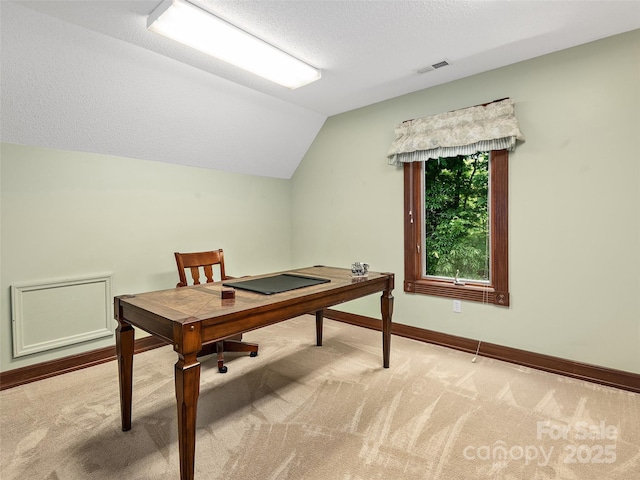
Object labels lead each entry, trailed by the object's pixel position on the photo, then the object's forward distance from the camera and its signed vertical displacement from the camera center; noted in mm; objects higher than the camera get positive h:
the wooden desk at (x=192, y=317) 1379 -377
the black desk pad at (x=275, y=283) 1997 -298
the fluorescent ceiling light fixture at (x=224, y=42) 1892 +1260
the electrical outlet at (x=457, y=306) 3018 -632
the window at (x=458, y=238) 2781 -23
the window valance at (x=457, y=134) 2654 +873
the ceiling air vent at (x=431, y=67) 2629 +1349
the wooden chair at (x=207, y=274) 2832 -307
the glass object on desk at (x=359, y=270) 2543 -252
